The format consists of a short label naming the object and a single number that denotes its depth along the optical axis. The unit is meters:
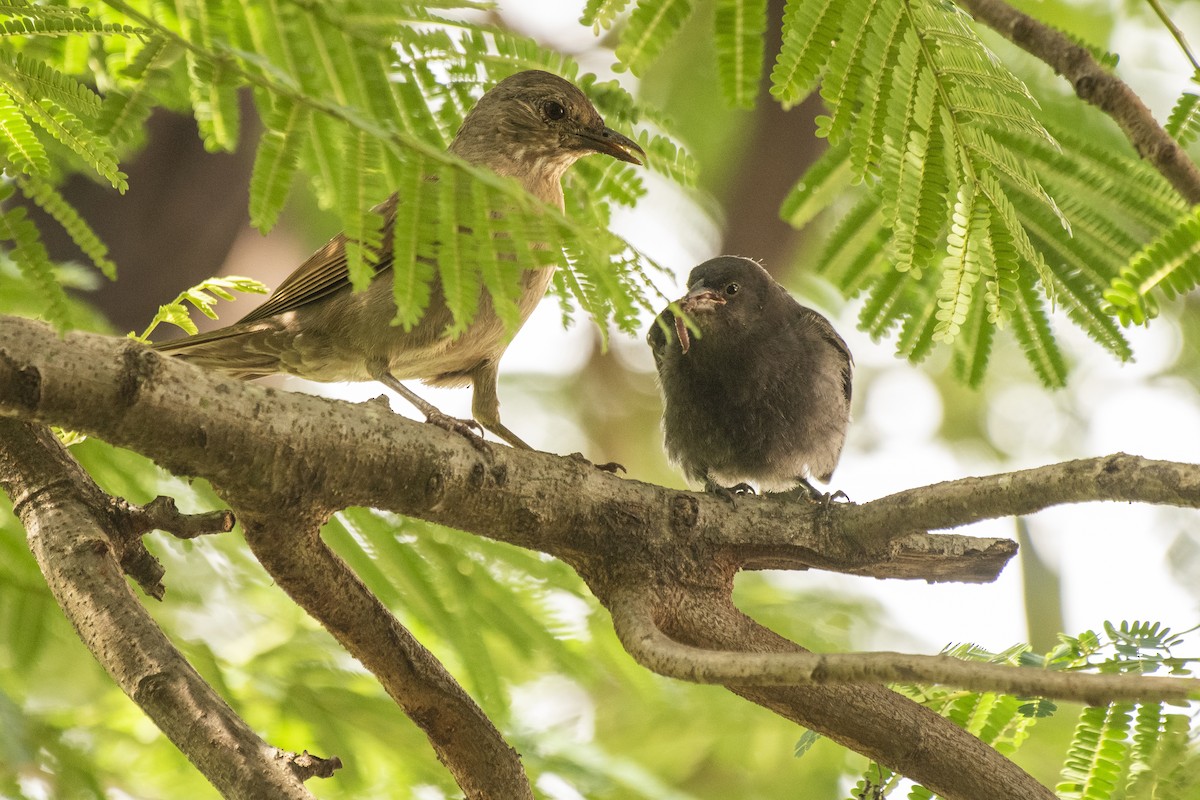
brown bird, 8.93
